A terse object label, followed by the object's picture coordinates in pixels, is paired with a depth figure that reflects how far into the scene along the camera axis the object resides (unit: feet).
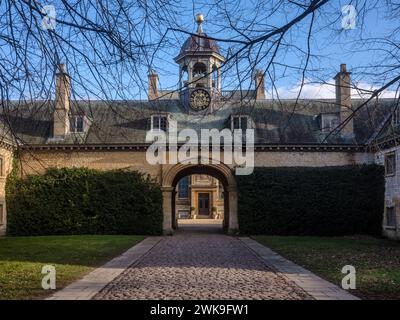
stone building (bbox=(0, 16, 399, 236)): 90.74
